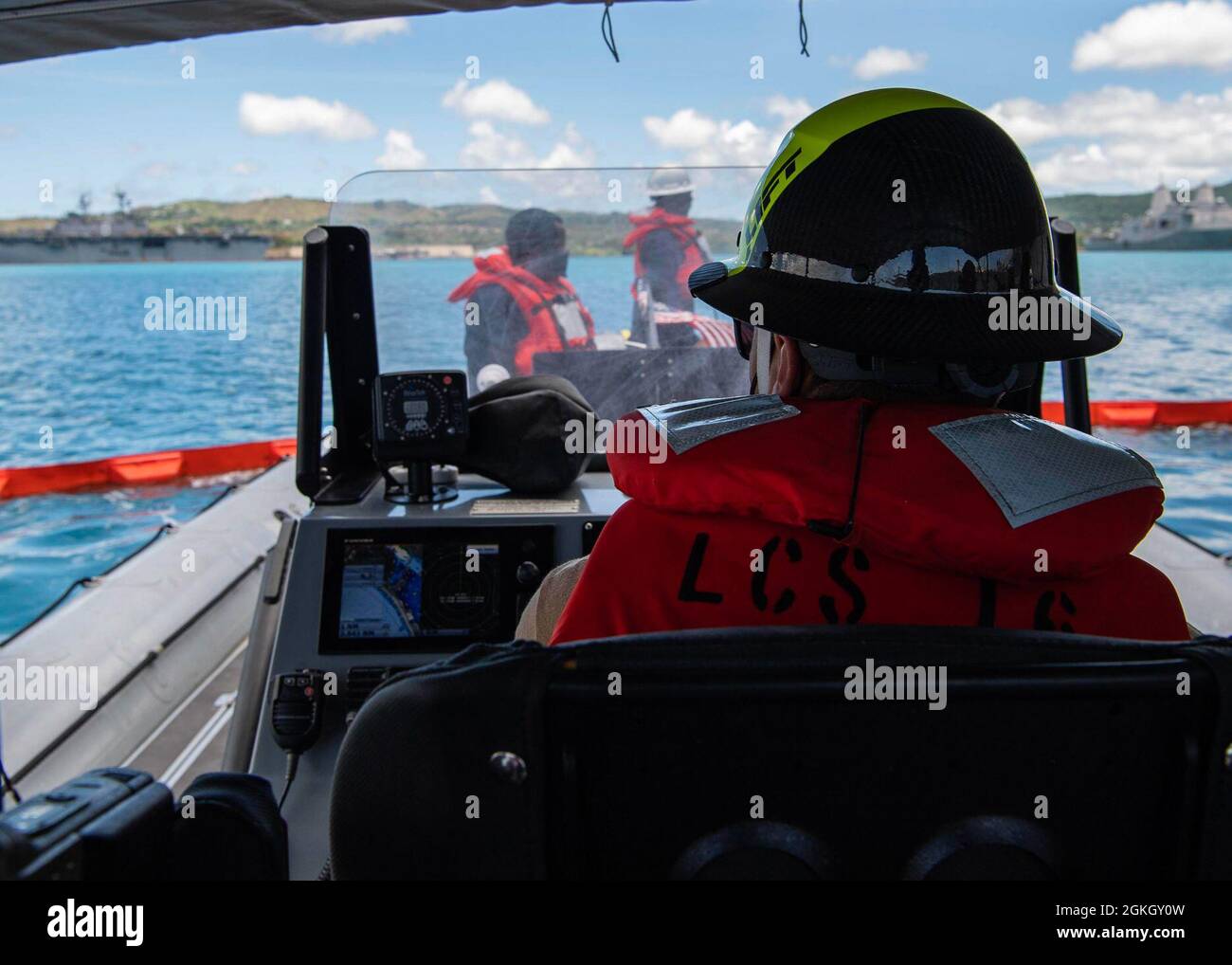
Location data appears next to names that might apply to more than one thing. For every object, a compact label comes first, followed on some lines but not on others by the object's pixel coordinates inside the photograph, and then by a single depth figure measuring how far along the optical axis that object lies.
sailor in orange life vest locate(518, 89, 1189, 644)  0.90
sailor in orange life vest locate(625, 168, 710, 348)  2.62
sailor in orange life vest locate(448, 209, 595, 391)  2.63
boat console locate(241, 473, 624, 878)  2.19
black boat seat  0.77
